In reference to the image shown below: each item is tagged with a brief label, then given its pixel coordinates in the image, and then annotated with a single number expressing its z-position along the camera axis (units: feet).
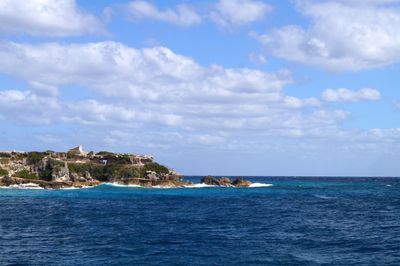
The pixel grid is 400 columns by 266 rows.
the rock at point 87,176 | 578.66
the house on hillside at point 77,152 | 638.12
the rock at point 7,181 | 517.14
